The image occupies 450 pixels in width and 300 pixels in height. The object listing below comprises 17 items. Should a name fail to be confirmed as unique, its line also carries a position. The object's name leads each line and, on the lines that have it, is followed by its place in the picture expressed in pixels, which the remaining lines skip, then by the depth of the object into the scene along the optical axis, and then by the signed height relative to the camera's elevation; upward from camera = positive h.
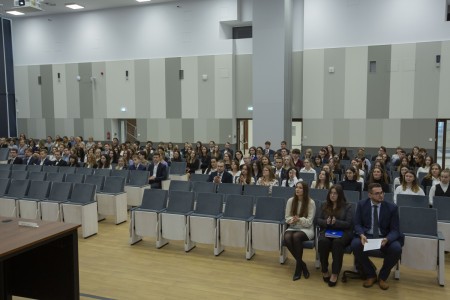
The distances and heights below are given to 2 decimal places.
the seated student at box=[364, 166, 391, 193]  7.25 -1.16
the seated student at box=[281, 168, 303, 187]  7.96 -1.24
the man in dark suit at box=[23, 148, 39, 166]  11.64 -1.22
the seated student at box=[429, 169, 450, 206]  6.81 -1.23
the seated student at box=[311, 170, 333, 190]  7.25 -1.18
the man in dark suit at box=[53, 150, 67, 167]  10.99 -1.19
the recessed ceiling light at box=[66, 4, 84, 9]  17.59 +4.98
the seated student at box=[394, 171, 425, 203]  6.77 -1.21
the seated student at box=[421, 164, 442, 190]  7.53 -1.19
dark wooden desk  3.93 -1.53
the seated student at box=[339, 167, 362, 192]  7.49 -1.25
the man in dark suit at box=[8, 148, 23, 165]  11.72 -1.21
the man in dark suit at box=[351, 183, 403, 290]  5.15 -1.54
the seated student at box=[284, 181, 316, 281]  5.54 -1.53
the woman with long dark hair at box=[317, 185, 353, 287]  5.32 -1.56
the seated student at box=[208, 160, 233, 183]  8.42 -1.27
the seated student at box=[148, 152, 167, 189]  9.40 -1.33
